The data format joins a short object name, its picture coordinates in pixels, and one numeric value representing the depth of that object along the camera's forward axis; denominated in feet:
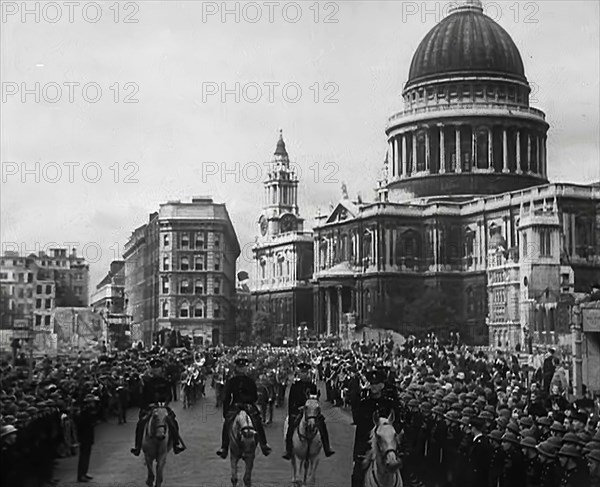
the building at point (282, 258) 444.96
